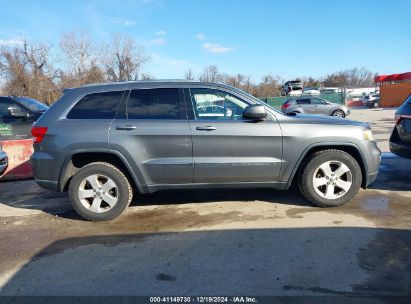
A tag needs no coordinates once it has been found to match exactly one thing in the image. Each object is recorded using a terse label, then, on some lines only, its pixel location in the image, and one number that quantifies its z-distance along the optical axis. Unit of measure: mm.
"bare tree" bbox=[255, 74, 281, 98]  57719
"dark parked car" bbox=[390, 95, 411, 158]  5883
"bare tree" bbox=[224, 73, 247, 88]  59062
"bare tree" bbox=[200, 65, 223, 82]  56506
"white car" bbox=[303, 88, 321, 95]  40922
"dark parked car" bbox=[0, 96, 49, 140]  8258
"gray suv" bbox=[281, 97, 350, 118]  23375
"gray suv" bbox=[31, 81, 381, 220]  4805
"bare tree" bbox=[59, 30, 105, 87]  46312
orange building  39406
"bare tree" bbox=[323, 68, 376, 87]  91688
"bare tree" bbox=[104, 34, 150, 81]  49375
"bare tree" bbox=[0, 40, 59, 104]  43594
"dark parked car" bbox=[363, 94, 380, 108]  43500
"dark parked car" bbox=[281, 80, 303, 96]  47344
